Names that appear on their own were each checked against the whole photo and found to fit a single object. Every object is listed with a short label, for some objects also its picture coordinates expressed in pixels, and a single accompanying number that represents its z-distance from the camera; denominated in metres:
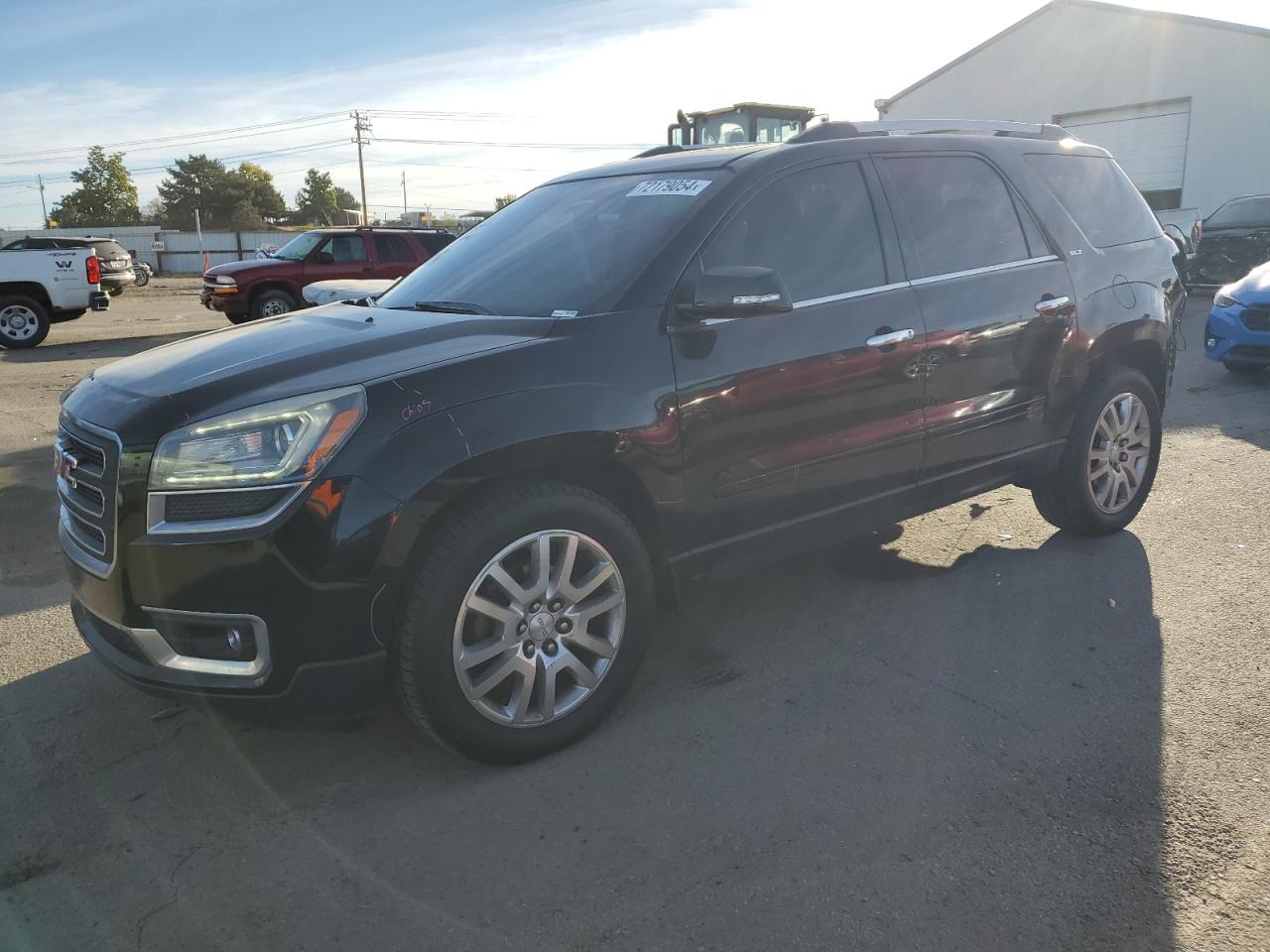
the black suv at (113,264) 18.94
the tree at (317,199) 98.34
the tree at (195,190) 86.69
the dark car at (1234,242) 15.52
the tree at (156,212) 85.99
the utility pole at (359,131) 74.38
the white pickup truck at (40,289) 14.16
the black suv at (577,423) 2.63
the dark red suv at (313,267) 15.45
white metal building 21.95
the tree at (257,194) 86.38
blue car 8.66
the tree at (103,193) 77.62
